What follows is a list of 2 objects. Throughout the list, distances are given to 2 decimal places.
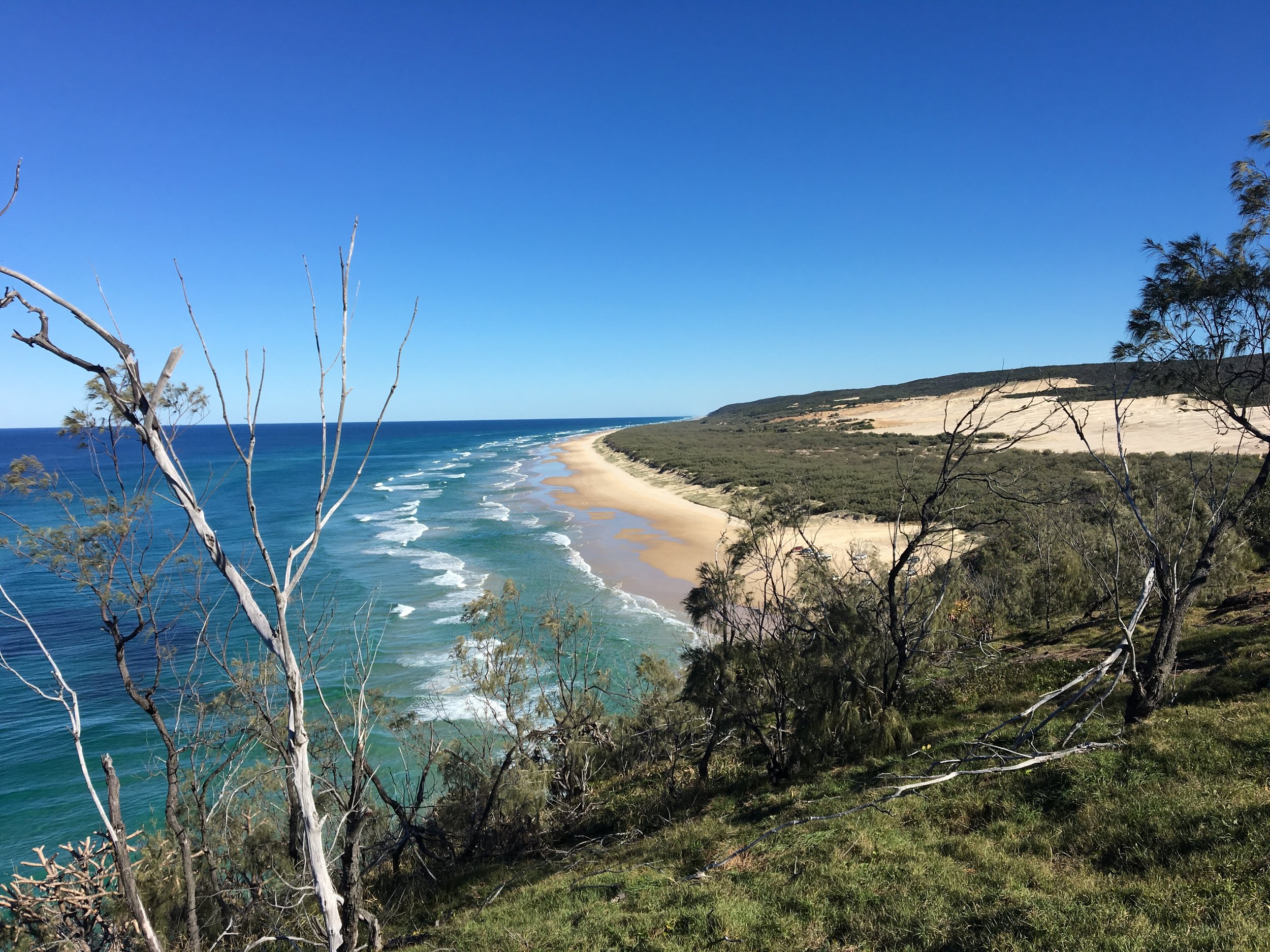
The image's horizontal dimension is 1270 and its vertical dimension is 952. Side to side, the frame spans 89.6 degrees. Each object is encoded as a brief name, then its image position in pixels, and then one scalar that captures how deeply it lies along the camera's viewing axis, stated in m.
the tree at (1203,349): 8.02
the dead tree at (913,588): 8.59
